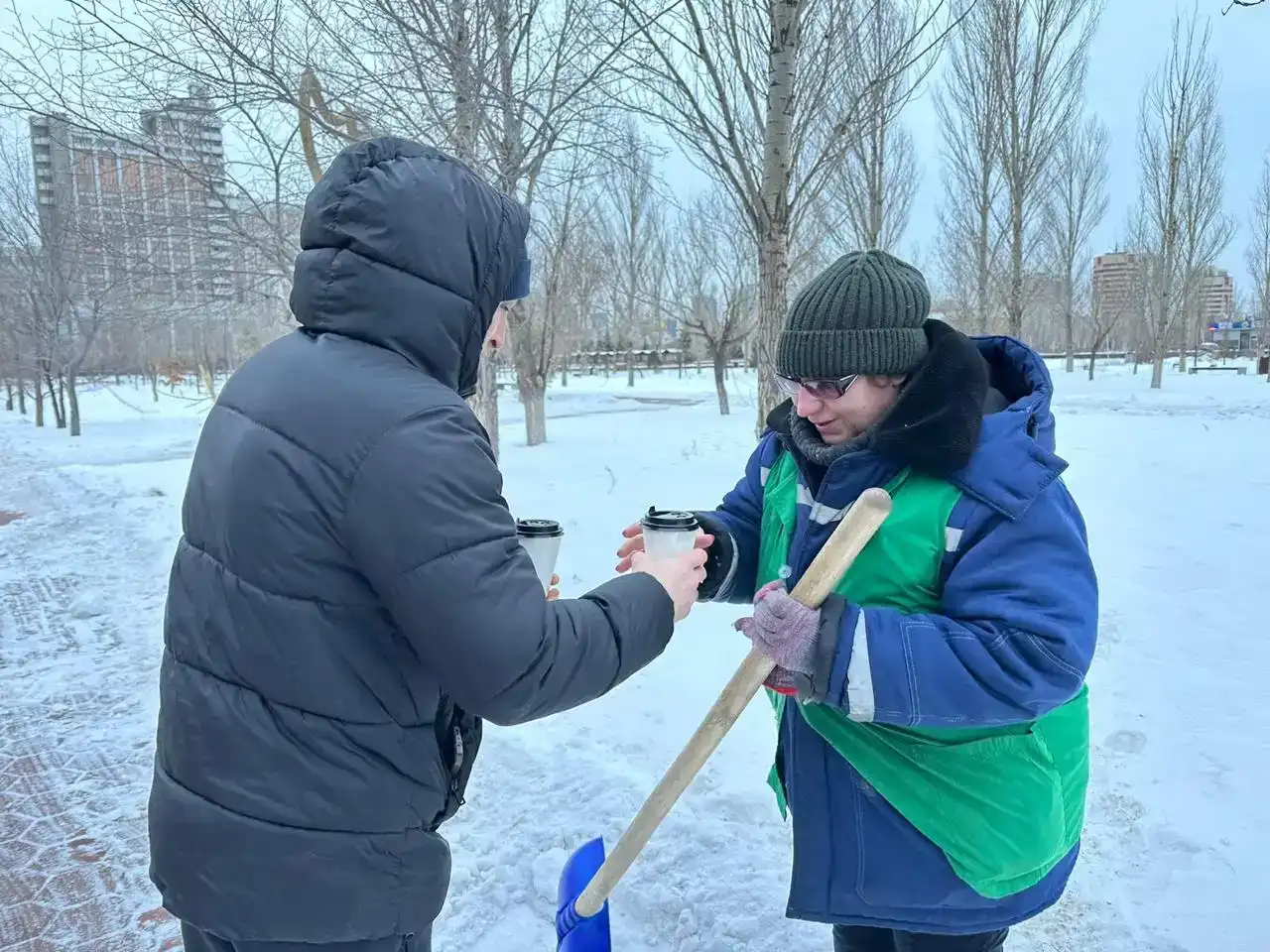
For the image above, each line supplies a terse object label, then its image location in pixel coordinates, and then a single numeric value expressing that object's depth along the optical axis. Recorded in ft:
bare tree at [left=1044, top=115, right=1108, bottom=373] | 89.56
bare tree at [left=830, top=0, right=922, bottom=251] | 26.50
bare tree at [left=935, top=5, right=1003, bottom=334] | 58.85
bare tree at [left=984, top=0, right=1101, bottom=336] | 56.75
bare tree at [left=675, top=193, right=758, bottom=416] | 64.49
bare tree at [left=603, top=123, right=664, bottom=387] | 75.85
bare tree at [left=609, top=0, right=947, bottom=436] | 19.03
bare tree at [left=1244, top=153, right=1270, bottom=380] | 99.42
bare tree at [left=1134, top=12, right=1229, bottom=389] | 77.10
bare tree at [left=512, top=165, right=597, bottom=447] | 44.75
